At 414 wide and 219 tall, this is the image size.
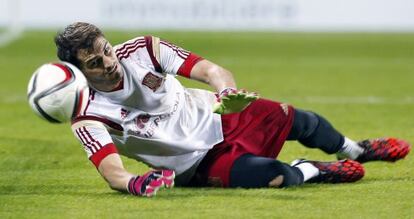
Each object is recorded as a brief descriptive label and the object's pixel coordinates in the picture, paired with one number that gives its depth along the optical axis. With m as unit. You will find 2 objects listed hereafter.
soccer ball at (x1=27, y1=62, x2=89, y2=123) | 12.39
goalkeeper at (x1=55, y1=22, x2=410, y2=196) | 13.00
